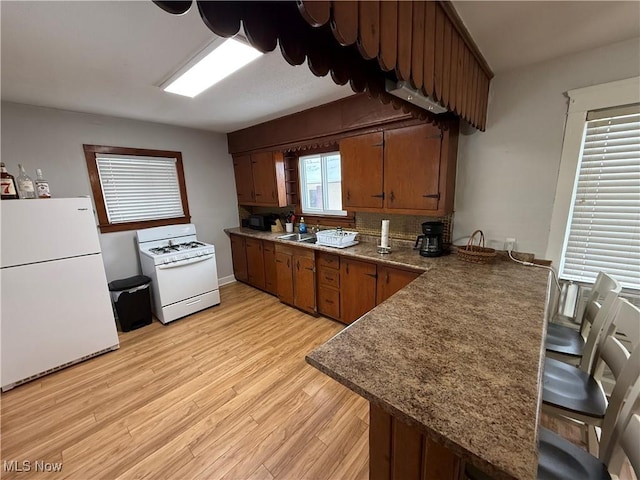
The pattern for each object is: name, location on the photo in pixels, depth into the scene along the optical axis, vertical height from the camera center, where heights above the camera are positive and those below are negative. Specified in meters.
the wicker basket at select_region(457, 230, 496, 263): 1.99 -0.53
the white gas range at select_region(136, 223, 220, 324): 2.93 -0.92
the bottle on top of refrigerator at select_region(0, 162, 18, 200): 1.99 +0.11
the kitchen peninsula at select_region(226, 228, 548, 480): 0.65 -0.62
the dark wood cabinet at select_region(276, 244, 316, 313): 2.98 -1.05
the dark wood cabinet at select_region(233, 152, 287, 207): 3.50 +0.20
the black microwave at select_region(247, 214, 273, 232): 3.92 -0.46
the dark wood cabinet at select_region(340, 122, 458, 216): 2.09 +0.17
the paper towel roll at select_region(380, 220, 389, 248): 2.45 -0.44
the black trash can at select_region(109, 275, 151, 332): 2.79 -1.18
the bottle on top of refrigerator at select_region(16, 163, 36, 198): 2.14 +0.11
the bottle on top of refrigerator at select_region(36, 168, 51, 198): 2.19 +0.09
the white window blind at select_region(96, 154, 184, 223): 3.02 +0.11
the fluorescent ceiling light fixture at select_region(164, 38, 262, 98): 1.55 +0.88
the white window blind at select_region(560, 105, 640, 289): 1.61 -0.12
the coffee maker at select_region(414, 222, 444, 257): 2.23 -0.44
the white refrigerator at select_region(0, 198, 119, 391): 2.02 -0.79
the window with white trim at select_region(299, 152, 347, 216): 3.28 +0.09
